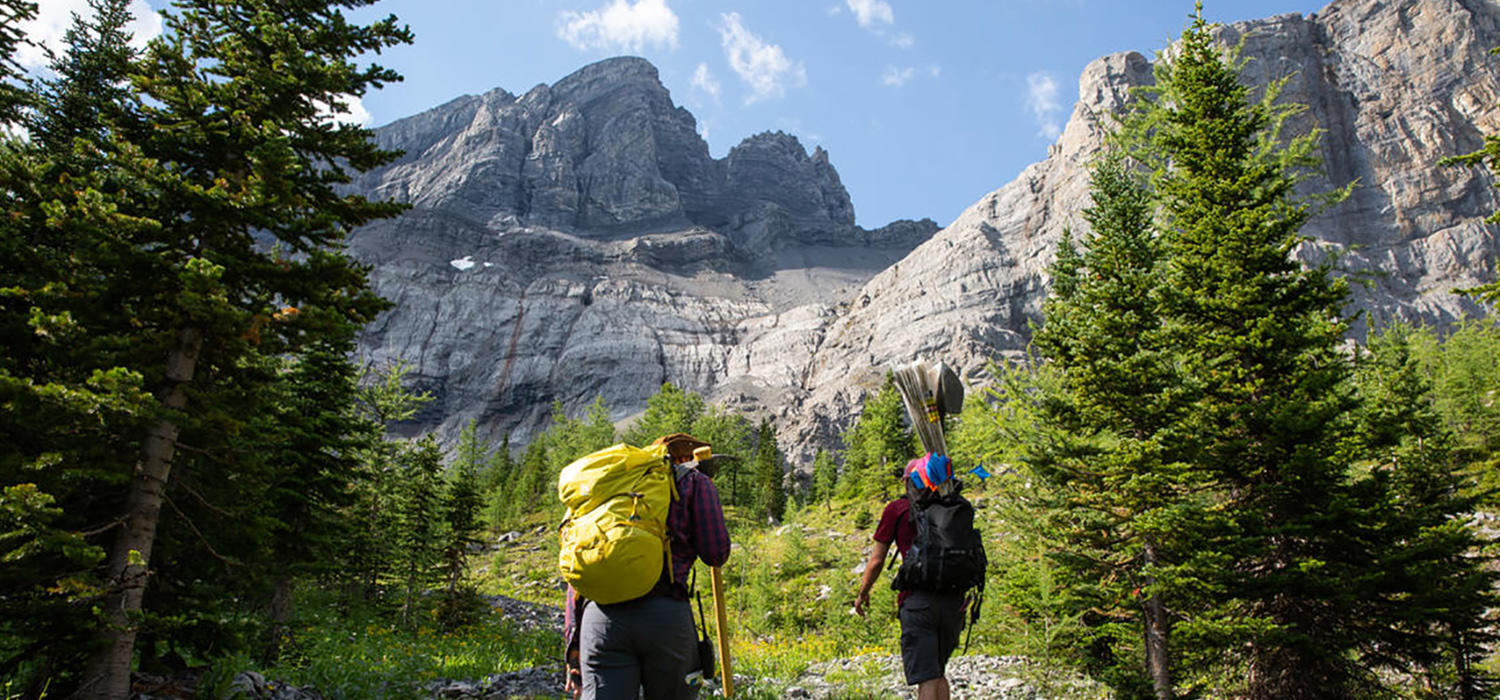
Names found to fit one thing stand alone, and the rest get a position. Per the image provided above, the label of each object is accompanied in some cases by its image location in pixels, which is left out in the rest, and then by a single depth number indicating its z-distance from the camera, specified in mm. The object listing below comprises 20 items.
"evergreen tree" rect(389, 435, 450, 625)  19188
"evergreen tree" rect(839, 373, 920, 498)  38178
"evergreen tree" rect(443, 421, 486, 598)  20047
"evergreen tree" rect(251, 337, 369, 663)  13516
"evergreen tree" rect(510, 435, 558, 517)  51219
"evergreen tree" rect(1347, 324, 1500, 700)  7980
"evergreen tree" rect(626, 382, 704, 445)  45906
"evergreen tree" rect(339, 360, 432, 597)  20000
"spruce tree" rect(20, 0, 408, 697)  6398
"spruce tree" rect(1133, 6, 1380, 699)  8586
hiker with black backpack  5746
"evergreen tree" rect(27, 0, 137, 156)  11547
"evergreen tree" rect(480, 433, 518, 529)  50594
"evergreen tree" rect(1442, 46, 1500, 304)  7812
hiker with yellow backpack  4117
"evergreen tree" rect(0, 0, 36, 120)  10500
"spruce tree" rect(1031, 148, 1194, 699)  9516
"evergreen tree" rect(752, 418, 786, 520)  56156
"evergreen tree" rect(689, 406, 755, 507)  51156
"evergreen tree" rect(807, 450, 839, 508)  53697
